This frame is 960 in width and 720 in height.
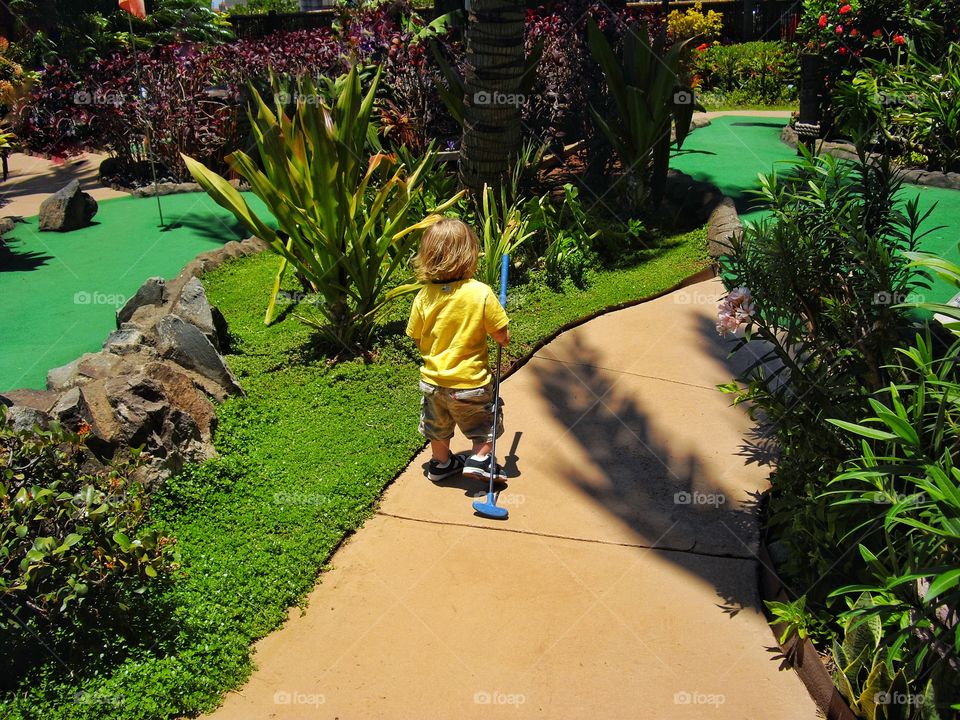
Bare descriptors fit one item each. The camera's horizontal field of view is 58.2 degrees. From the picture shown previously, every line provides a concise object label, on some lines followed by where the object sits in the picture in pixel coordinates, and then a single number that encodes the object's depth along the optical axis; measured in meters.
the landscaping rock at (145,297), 6.55
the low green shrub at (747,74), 15.55
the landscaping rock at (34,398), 4.98
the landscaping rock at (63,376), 5.17
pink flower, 3.86
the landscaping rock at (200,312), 6.05
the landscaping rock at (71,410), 4.36
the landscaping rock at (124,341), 5.62
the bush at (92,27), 15.68
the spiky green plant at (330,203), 5.65
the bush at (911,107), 8.67
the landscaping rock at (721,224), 7.43
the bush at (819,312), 3.64
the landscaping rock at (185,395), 4.91
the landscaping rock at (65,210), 9.25
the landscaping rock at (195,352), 5.50
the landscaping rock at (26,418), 4.16
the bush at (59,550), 3.29
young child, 4.42
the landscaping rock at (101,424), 4.38
